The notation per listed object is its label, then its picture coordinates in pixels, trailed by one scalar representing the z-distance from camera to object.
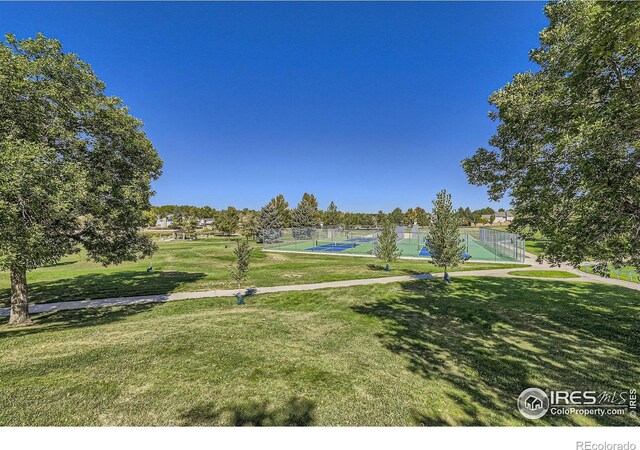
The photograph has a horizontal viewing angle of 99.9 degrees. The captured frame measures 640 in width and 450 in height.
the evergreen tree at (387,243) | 20.92
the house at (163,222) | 103.75
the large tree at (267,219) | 51.34
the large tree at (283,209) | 59.88
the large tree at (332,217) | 75.44
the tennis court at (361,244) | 28.51
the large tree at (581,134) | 4.34
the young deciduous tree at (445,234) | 15.27
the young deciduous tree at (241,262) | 12.90
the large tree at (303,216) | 59.78
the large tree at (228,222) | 56.03
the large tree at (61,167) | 6.91
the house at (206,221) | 102.94
